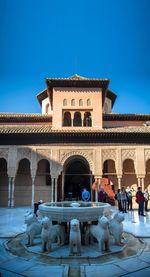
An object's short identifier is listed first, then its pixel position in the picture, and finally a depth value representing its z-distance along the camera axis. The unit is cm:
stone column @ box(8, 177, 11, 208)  1548
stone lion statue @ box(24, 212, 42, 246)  594
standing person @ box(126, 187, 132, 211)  1297
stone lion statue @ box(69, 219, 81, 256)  508
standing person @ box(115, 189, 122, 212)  1235
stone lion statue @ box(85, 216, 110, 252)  532
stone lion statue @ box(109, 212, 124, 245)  585
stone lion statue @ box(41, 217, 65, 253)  532
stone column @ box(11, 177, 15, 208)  1546
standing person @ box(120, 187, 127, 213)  1216
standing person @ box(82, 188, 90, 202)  1075
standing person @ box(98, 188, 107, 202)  1213
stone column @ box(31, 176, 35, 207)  1538
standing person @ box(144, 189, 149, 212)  1292
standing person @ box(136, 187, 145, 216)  1119
